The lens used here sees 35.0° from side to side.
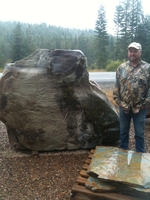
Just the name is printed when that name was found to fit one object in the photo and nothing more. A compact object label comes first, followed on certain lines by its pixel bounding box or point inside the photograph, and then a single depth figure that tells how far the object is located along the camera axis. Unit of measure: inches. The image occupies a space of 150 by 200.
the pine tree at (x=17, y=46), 1068.5
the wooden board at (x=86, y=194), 101.7
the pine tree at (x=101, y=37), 1247.5
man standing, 140.7
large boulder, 156.5
